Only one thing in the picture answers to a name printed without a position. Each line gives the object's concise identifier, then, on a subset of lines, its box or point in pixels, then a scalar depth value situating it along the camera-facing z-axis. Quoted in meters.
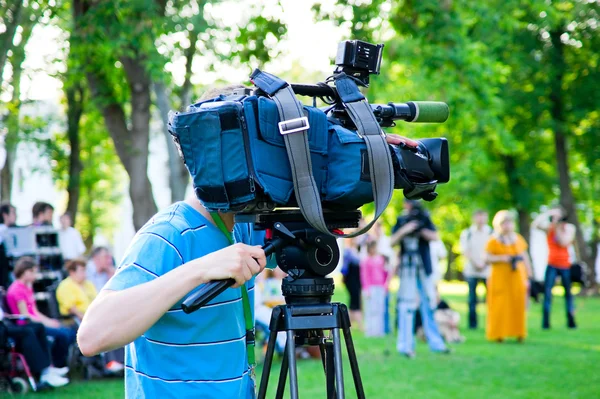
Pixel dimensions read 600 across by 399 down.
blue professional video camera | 2.18
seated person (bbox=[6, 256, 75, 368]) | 8.35
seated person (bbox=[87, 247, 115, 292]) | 10.44
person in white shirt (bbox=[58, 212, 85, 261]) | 11.49
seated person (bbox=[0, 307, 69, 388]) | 7.88
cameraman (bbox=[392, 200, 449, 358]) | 9.84
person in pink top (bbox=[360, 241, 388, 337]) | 12.64
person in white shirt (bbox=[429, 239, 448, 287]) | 12.35
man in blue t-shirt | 2.08
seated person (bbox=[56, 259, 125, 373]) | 9.20
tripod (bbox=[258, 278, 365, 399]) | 2.50
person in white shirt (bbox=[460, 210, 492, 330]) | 13.84
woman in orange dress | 11.63
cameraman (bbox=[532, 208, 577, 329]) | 13.47
